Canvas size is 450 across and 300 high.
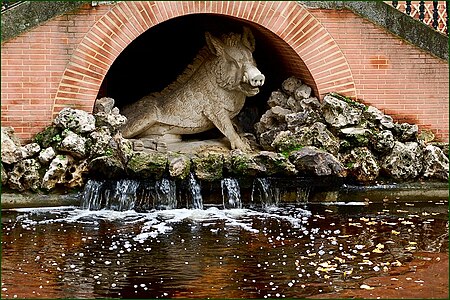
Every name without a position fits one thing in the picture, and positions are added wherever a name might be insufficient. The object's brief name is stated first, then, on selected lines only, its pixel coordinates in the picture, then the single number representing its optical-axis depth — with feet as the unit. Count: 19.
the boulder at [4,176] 39.42
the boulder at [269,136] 44.67
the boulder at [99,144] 40.01
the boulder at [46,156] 39.78
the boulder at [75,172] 40.16
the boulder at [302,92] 44.50
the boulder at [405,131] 43.73
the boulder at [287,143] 42.52
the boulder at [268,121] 45.47
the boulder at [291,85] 45.45
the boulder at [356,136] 42.70
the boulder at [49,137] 40.22
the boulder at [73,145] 39.75
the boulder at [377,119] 43.42
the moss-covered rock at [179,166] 40.19
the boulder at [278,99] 45.78
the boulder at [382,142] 42.86
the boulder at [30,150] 39.91
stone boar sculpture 44.24
